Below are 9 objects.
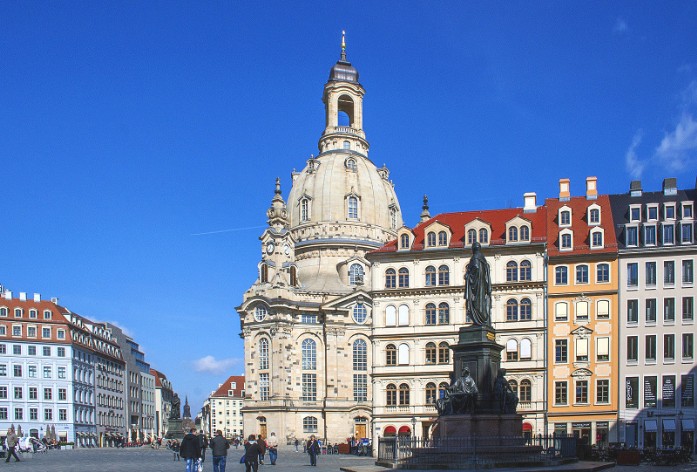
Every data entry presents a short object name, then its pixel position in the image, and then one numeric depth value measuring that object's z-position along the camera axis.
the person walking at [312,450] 48.81
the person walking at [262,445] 43.97
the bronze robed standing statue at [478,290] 38.12
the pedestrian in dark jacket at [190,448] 29.34
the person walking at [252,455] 32.88
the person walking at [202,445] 31.06
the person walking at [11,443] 48.22
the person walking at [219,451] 30.83
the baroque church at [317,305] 96.38
